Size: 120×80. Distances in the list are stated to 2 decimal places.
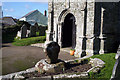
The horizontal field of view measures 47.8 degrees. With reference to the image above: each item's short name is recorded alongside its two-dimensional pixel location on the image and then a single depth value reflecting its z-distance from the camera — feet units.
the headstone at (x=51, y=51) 20.77
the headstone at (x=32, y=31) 73.28
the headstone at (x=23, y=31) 69.88
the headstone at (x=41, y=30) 80.53
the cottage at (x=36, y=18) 149.45
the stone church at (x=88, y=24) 35.29
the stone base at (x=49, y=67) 19.99
